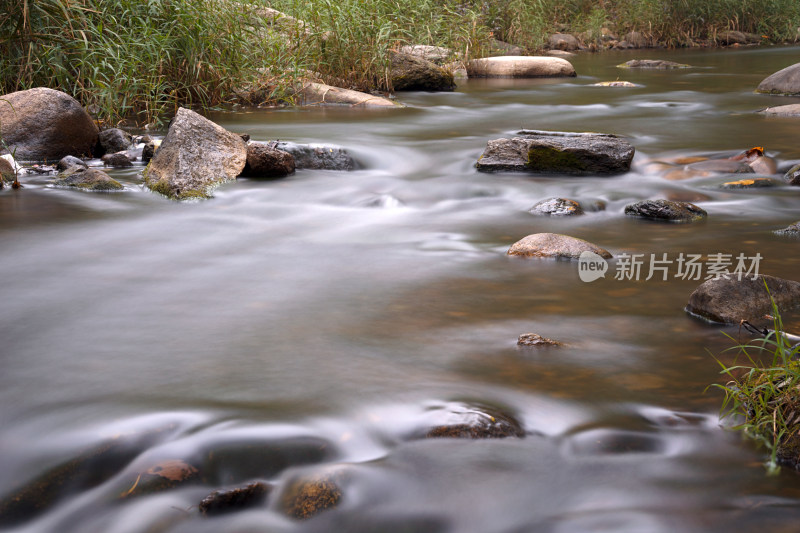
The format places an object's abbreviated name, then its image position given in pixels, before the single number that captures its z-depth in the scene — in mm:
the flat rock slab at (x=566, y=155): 5699
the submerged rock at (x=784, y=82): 9672
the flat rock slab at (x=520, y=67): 13234
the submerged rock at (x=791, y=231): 4109
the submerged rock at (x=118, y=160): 6090
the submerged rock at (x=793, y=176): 5278
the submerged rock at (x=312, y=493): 1846
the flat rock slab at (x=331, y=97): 9359
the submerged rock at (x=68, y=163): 5754
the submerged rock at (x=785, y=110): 7832
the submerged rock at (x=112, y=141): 6418
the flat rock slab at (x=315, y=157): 6137
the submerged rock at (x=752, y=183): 5293
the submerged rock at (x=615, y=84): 11418
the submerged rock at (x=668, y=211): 4547
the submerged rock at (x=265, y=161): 5781
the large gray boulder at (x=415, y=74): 10672
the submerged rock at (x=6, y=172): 5426
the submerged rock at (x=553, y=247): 3812
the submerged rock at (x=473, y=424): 2150
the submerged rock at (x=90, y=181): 5410
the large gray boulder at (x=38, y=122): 6082
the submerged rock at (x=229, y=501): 1838
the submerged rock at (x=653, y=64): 14659
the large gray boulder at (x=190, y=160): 5312
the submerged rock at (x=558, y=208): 4805
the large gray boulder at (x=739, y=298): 2859
